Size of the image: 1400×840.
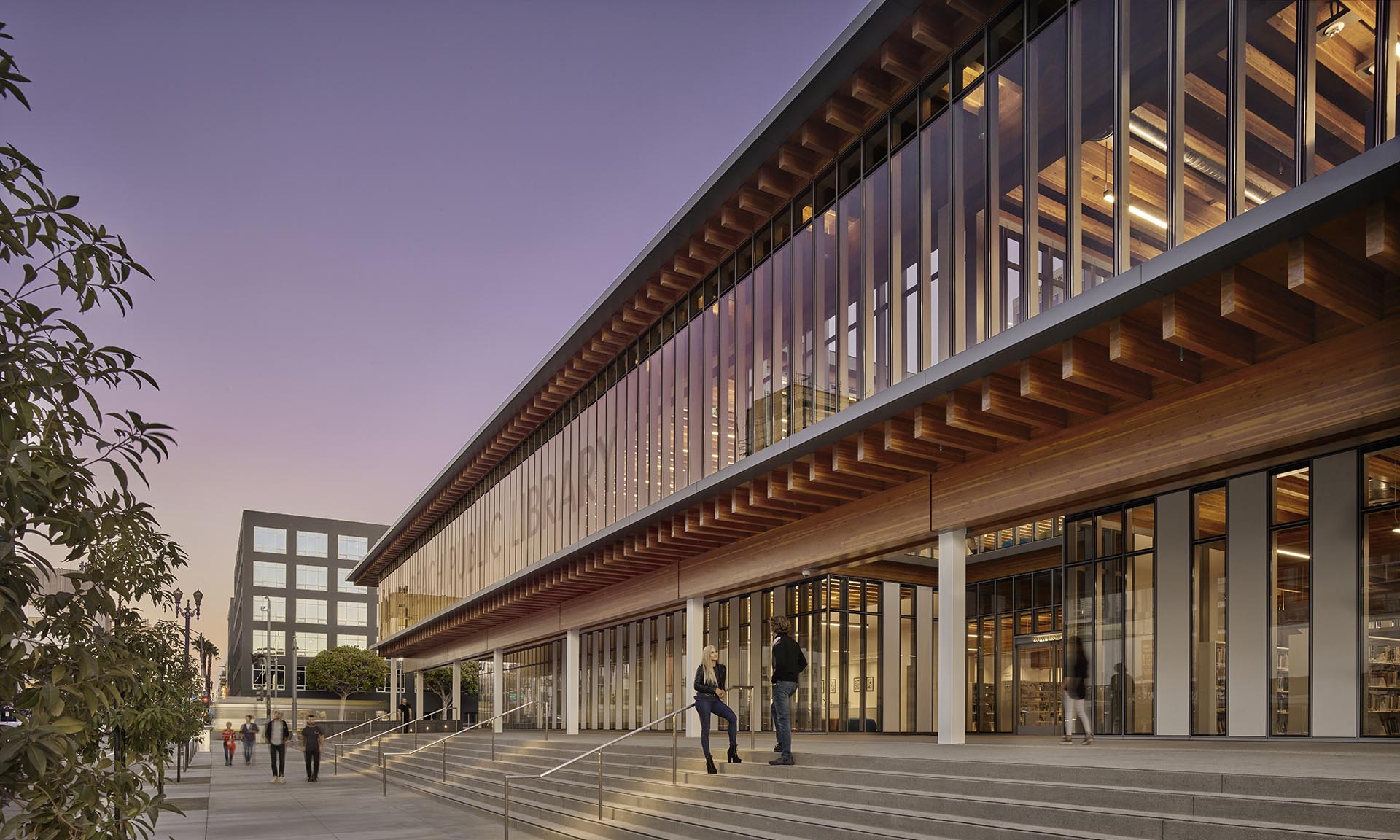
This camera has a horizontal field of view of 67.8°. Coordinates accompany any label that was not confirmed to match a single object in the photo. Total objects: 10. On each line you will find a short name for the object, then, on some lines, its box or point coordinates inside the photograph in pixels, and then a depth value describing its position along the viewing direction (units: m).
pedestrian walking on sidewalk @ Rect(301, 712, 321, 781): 28.42
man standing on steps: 14.18
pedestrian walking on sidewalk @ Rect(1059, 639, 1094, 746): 15.49
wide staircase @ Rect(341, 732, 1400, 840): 7.94
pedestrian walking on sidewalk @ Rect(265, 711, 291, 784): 28.19
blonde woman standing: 15.08
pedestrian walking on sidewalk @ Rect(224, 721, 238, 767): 39.47
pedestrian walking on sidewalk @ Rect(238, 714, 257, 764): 40.47
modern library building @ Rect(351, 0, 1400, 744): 10.14
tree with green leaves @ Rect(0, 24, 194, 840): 2.93
